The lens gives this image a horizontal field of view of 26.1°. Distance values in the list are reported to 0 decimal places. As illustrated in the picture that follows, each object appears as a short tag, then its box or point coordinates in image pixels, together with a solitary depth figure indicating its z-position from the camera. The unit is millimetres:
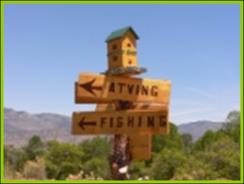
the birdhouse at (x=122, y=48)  6559
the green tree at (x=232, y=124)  45281
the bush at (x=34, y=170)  13673
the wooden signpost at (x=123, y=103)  6094
